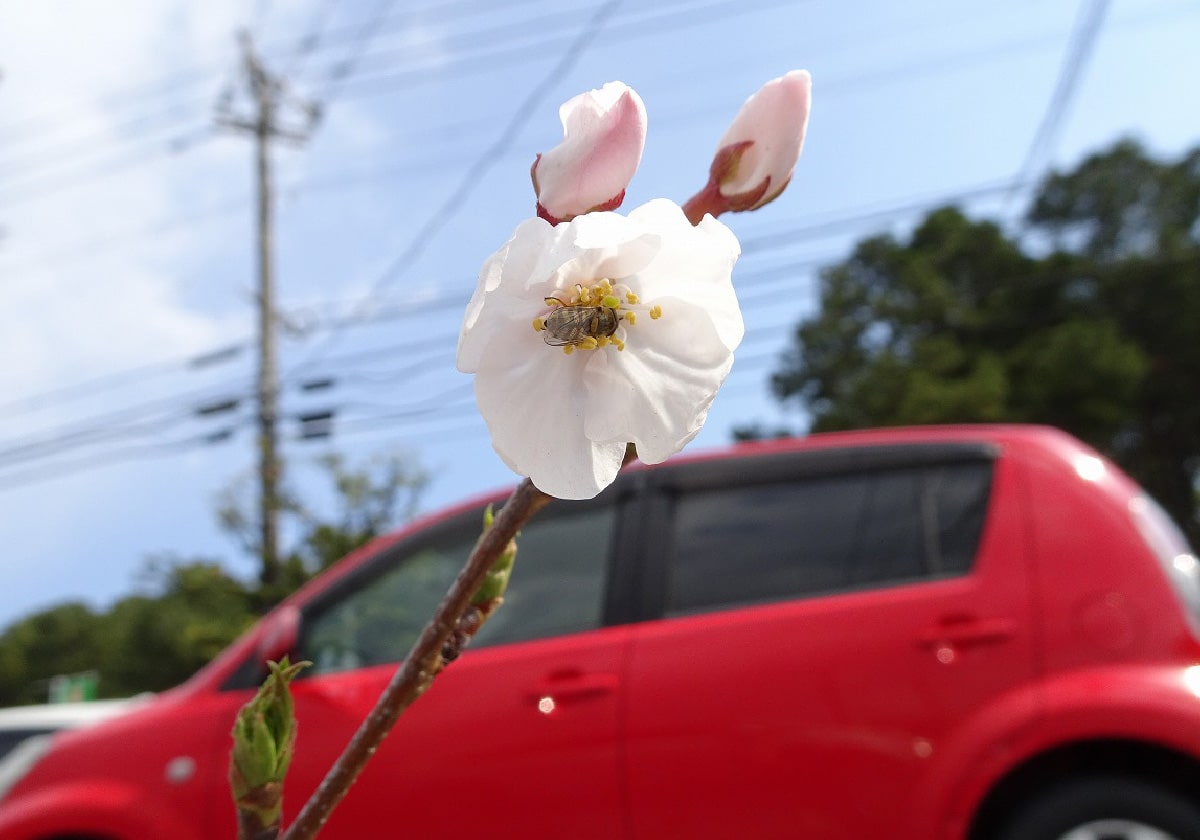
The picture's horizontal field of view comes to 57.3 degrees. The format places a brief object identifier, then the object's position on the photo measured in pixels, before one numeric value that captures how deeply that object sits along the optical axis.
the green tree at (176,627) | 10.48
